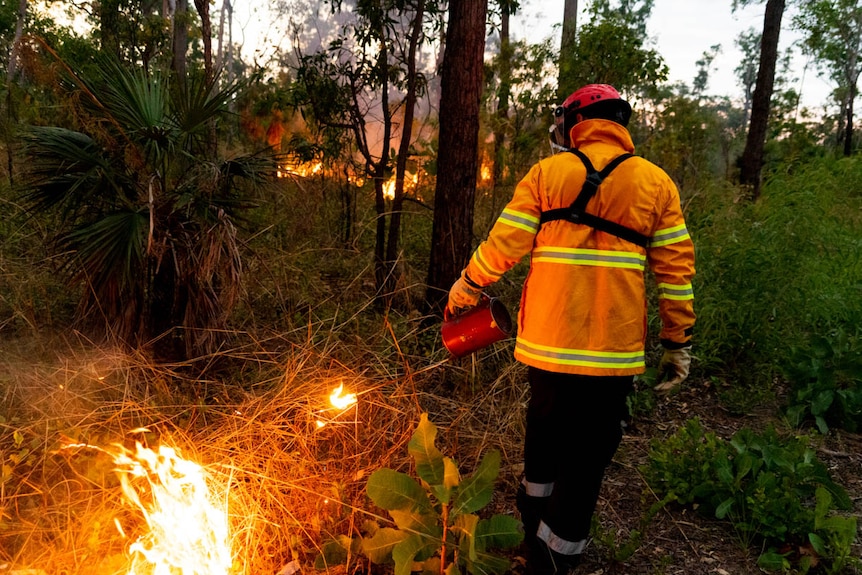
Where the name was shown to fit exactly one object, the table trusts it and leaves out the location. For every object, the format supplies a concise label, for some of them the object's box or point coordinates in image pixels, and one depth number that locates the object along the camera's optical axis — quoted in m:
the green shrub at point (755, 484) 2.38
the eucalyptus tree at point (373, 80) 5.45
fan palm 3.45
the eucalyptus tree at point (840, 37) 19.73
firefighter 2.02
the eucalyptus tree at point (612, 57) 6.67
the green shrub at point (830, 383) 3.40
